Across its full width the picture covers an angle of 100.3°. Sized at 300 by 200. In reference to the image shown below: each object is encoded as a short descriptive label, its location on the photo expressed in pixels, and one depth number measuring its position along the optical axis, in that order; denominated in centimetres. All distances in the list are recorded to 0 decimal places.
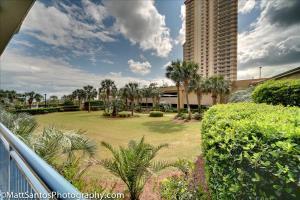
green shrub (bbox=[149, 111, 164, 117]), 1845
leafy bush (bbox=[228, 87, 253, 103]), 819
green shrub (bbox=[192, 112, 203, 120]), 1541
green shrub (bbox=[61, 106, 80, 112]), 2807
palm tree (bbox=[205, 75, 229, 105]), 1766
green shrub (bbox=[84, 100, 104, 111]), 2977
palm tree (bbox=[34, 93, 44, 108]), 3132
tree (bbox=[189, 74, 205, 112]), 1730
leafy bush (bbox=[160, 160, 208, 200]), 256
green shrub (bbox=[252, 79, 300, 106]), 399
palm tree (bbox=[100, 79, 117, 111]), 2686
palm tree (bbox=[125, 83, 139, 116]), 2408
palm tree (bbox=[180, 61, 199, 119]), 1624
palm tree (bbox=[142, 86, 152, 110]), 2724
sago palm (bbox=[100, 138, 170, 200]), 303
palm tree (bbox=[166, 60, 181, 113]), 1643
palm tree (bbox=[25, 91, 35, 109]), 3048
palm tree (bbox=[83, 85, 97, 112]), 3030
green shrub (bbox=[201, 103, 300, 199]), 104
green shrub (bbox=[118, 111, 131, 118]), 1939
